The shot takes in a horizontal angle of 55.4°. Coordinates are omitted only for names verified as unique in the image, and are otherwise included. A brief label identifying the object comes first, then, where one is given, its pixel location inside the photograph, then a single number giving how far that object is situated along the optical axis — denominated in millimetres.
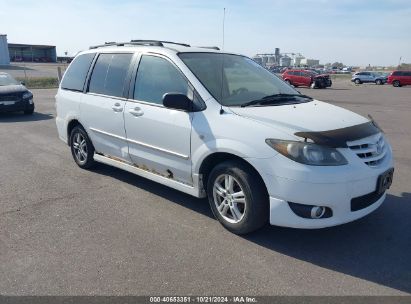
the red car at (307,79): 33938
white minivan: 3506
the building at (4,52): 55969
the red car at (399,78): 37462
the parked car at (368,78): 43441
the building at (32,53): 86188
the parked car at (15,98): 12570
